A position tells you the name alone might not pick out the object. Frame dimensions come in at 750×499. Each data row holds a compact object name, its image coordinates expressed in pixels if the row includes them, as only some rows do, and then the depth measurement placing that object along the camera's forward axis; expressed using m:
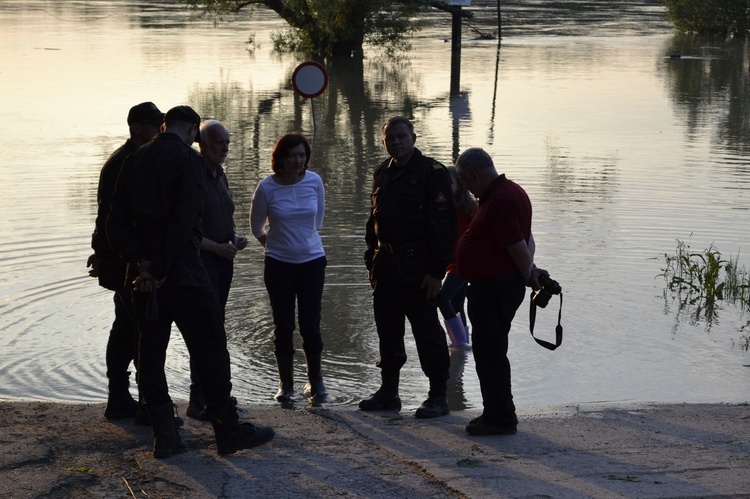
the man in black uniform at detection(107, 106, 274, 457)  10.71
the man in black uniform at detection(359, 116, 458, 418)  12.74
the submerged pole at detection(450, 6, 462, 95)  64.56
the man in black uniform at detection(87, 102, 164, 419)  11.64
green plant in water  19.48
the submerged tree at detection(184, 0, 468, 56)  77.06
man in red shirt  11.92
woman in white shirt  13.84
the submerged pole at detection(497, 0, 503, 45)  93.47
